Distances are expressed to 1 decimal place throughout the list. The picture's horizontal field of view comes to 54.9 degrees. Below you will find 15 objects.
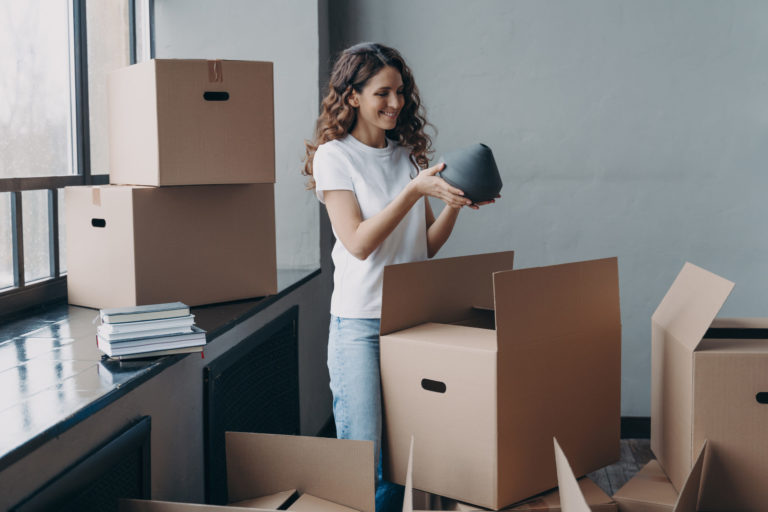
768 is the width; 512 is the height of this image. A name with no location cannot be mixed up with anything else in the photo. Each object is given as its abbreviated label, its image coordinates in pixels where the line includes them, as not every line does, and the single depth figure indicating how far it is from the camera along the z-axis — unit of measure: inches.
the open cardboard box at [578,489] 44.3
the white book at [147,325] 55.1
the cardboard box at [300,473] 54.1
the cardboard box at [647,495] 57.4
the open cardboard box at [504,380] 53.1
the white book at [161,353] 55.1
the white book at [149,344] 54.6
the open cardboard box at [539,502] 55.2
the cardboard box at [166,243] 69.3
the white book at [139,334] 54.7
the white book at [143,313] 55.3
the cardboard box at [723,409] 53.5
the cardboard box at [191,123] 68.9
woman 63.7
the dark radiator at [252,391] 70.1
